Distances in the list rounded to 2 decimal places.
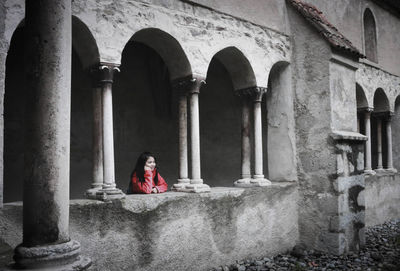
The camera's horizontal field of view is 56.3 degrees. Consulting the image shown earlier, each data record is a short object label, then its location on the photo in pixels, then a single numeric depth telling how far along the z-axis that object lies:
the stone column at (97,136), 4.61
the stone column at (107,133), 4.37
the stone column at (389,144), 9.96
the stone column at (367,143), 9.20
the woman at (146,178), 5.02
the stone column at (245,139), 6.04
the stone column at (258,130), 6.15
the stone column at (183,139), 5.32
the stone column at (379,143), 9.84
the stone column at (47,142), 2.21
